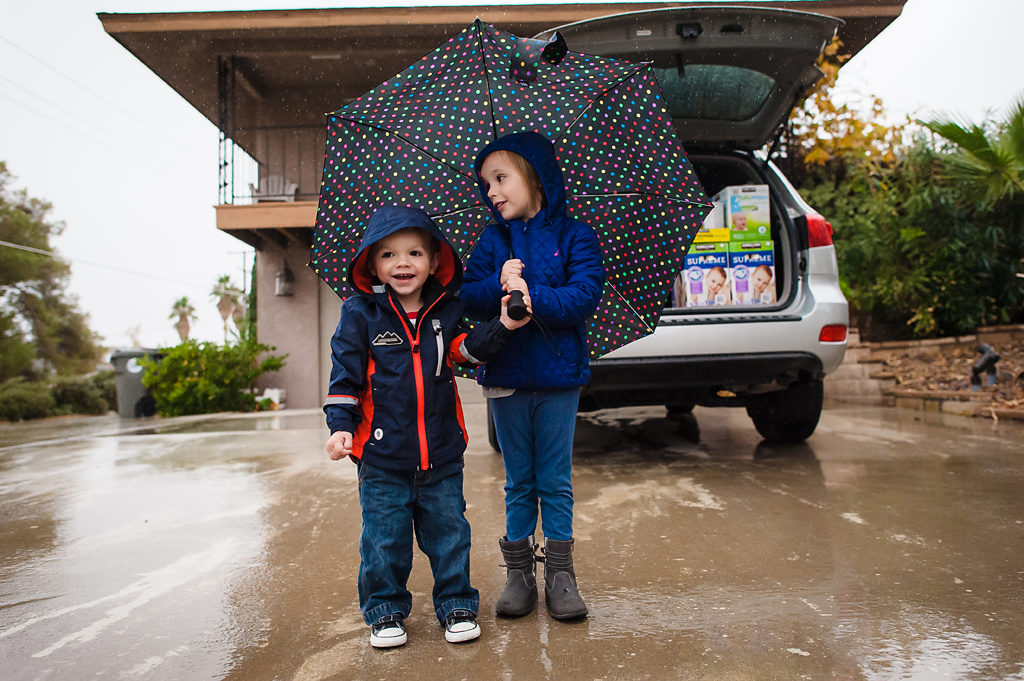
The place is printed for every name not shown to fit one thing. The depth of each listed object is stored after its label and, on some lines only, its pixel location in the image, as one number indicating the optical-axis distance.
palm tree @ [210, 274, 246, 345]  41.31
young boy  1.80
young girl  1.97
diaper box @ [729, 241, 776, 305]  3.76
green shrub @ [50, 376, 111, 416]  16.20
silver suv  3.04
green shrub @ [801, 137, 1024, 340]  7.01
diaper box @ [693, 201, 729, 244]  3.82
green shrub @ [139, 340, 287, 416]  9.14
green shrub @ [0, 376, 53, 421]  13.58
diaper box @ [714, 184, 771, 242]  3.85
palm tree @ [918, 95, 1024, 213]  5.10
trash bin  10.59
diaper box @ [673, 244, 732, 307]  3.74
